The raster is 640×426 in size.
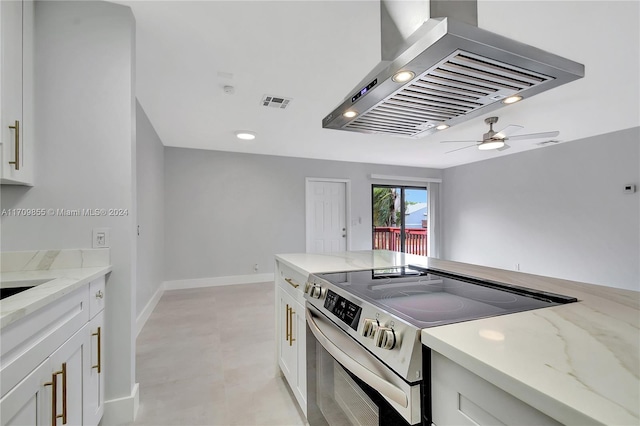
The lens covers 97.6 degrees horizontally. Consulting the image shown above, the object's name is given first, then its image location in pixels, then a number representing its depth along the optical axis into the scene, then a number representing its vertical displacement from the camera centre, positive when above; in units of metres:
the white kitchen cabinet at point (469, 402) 0.50 -0.37
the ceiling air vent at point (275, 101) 2.77 +1.19
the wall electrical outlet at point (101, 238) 1.59 -0.11
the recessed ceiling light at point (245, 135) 3.82 +1.15
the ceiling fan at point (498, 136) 3.19 +0.92
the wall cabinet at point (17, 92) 1.29 +0.62
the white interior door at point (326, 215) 5.61 +0.03
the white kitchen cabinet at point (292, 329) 1.50 -0.67
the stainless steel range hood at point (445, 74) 0.85 +0.50
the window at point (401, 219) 6.66 -0.06
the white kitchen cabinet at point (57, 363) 0.86 -0.55
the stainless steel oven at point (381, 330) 0.71 -0.36
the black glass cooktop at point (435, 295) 0.83 -0.29
